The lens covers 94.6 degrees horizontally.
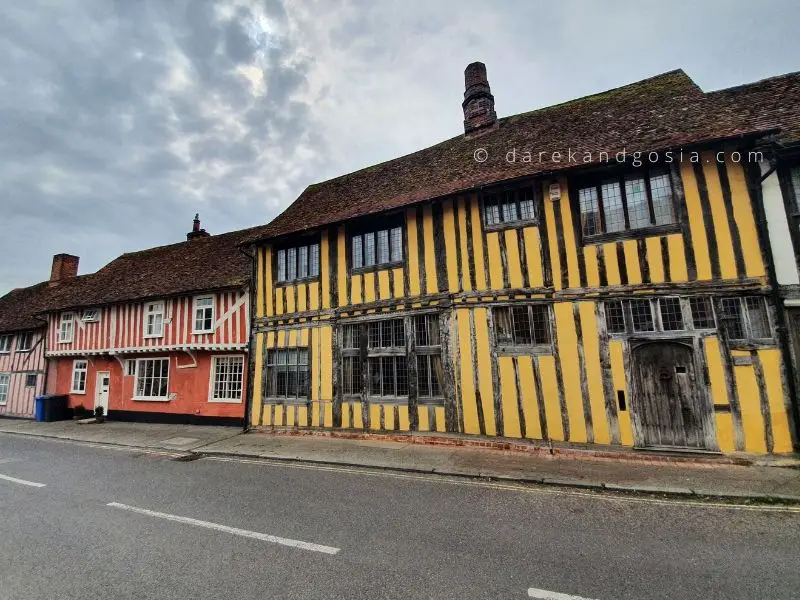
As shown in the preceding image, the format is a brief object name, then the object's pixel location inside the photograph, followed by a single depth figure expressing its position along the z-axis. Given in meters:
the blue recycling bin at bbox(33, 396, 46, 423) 17.69
